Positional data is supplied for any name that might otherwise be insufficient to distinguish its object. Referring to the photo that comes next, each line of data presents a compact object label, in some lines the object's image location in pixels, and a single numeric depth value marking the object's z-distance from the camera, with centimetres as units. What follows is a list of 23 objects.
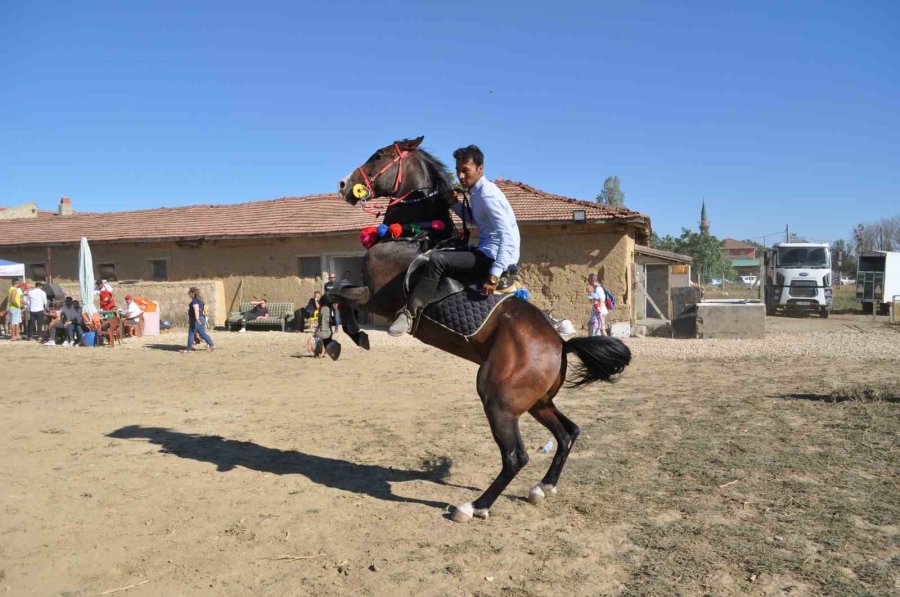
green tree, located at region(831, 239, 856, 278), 6239
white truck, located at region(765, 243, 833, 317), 2531
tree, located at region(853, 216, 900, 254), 7419
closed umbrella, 1750
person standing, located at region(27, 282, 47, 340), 1881
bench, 2066
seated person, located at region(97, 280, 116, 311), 1880
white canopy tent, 2064
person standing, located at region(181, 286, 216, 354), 1558
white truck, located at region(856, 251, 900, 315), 2639
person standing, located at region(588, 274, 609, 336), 1434
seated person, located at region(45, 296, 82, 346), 1722
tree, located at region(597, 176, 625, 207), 7250
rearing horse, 487
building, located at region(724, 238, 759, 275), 11753
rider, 501
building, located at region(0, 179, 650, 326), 1795
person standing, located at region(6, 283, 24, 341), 1885
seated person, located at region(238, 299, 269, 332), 2091
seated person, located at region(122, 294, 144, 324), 1891
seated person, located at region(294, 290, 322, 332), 1851
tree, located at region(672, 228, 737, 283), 5503
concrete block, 1634
